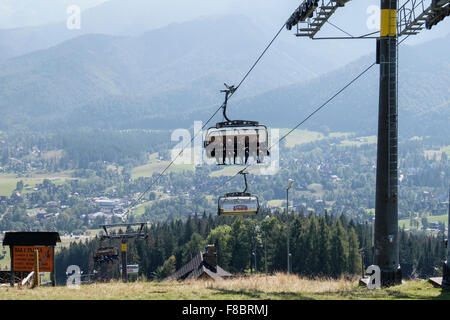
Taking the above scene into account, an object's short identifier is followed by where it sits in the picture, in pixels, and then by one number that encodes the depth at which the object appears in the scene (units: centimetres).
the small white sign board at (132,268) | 6832
